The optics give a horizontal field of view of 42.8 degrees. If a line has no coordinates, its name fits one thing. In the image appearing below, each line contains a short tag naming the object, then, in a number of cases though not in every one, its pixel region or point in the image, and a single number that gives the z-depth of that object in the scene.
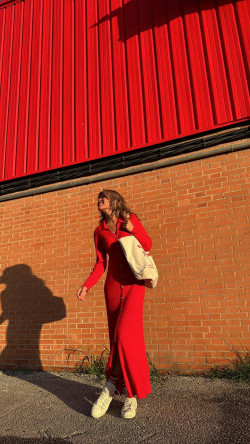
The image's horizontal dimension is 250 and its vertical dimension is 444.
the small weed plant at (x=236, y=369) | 3.03
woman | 2.29
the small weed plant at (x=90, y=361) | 3.60
